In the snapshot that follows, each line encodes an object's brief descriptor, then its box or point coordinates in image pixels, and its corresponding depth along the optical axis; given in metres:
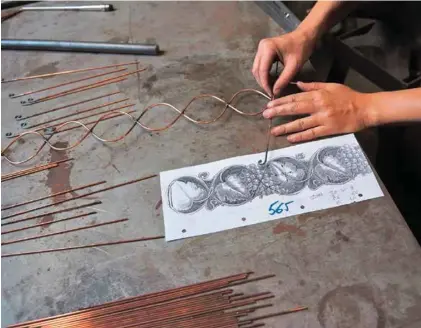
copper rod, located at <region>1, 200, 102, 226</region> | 1.09
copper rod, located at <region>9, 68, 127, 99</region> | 1.37
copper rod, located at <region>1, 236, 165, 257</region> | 1.02
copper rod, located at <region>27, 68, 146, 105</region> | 1.36
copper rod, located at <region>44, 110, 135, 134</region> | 1.27
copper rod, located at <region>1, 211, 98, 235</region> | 1.08
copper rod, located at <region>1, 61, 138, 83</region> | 1.41
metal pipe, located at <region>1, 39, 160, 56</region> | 1.41
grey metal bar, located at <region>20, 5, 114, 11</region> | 1.60
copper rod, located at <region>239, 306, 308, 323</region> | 0.88
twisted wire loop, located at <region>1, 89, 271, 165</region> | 1.22
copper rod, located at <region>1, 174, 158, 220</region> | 1.11
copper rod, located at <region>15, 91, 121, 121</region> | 1.31
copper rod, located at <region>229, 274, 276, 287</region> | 0.93
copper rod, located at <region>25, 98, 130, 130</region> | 1.29
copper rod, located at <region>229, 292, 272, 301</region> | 0.91
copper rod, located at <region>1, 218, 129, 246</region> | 1.05
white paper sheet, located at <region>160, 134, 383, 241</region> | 1.03
